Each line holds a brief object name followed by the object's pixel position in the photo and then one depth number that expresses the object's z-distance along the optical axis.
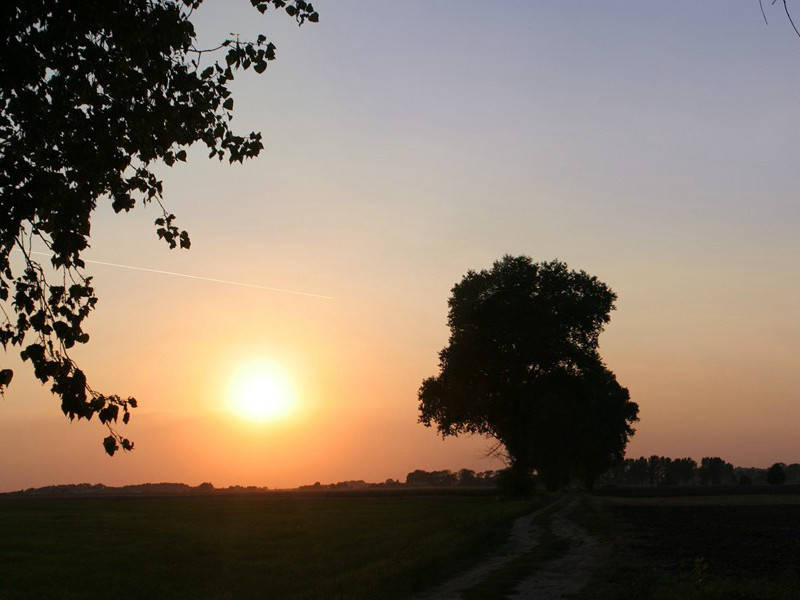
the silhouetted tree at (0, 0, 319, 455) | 9.05
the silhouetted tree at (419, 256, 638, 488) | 60.38
